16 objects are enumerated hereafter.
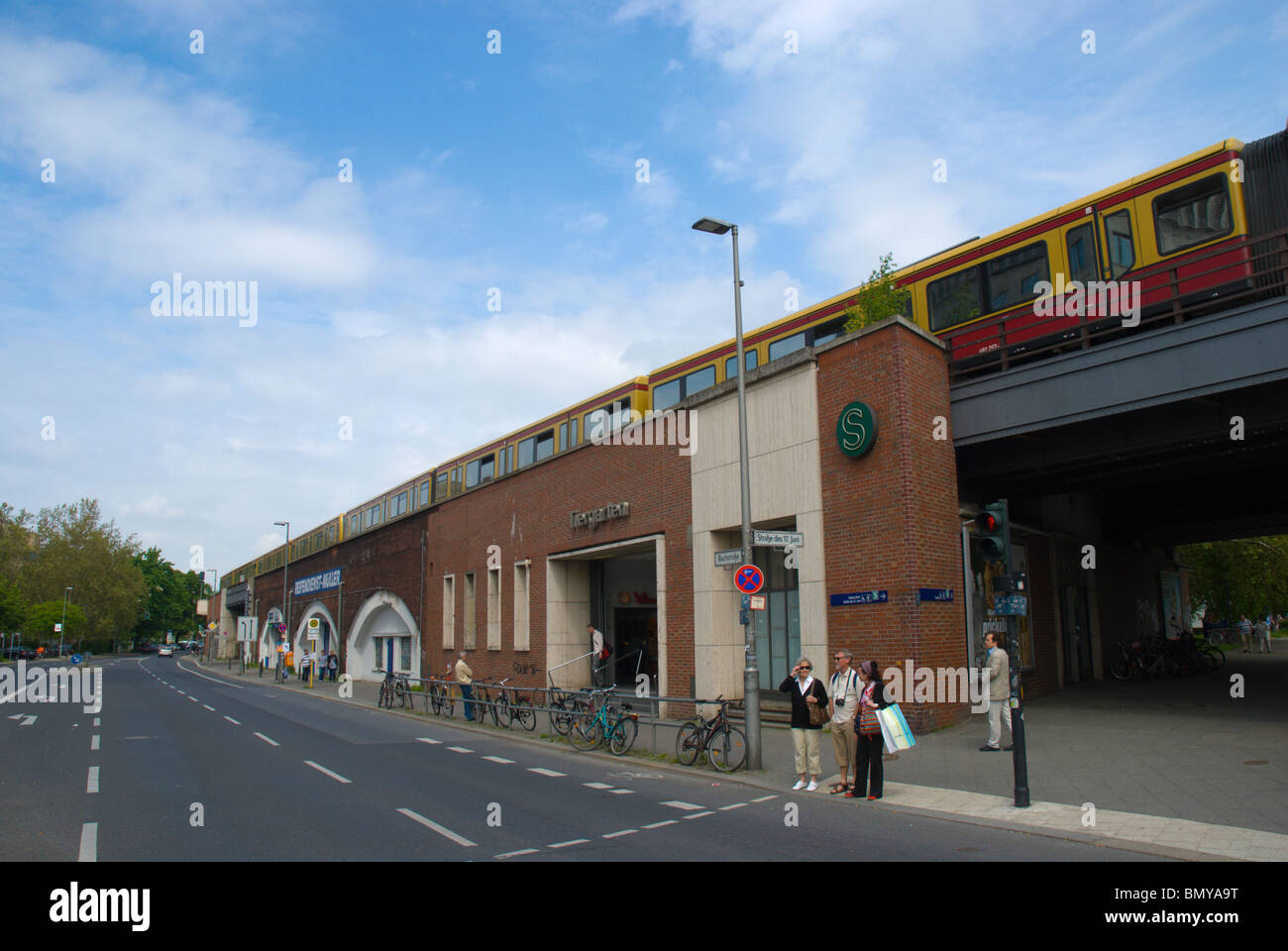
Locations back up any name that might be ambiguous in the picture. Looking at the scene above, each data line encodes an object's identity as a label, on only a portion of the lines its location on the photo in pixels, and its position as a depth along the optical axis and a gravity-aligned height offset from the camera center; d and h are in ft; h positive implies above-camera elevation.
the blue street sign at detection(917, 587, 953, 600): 45.27 -1.61
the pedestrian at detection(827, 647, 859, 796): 33.94 -5.93
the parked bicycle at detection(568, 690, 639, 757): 47.14 -8.91
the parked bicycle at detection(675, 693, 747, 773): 40.09 -8.40
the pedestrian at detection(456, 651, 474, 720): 67.36 -8.37
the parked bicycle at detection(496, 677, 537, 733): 60.95 -9.79
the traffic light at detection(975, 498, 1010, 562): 30.14 +1.17
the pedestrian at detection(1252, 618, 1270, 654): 113.96 -10.72
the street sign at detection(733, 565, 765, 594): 40.06 -0.45
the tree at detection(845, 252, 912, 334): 51.13 +16.19
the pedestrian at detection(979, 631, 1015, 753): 38.41 -5.96
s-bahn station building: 46.78 +1.21
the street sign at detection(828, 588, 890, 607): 45.75 -1.76
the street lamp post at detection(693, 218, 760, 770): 39.45 -2.28
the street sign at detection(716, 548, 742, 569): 43.65 +0.63
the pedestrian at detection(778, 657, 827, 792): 34.73 -6.13
